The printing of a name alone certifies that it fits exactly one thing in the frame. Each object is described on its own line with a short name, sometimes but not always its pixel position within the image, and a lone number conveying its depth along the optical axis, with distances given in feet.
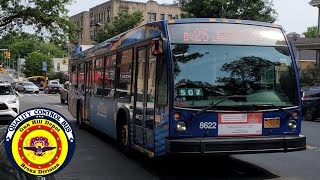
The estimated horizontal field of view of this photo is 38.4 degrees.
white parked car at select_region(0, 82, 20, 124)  51.47
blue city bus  23.82
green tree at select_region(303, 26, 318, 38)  289.47
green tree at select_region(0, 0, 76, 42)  92.07
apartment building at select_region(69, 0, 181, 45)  240.12
